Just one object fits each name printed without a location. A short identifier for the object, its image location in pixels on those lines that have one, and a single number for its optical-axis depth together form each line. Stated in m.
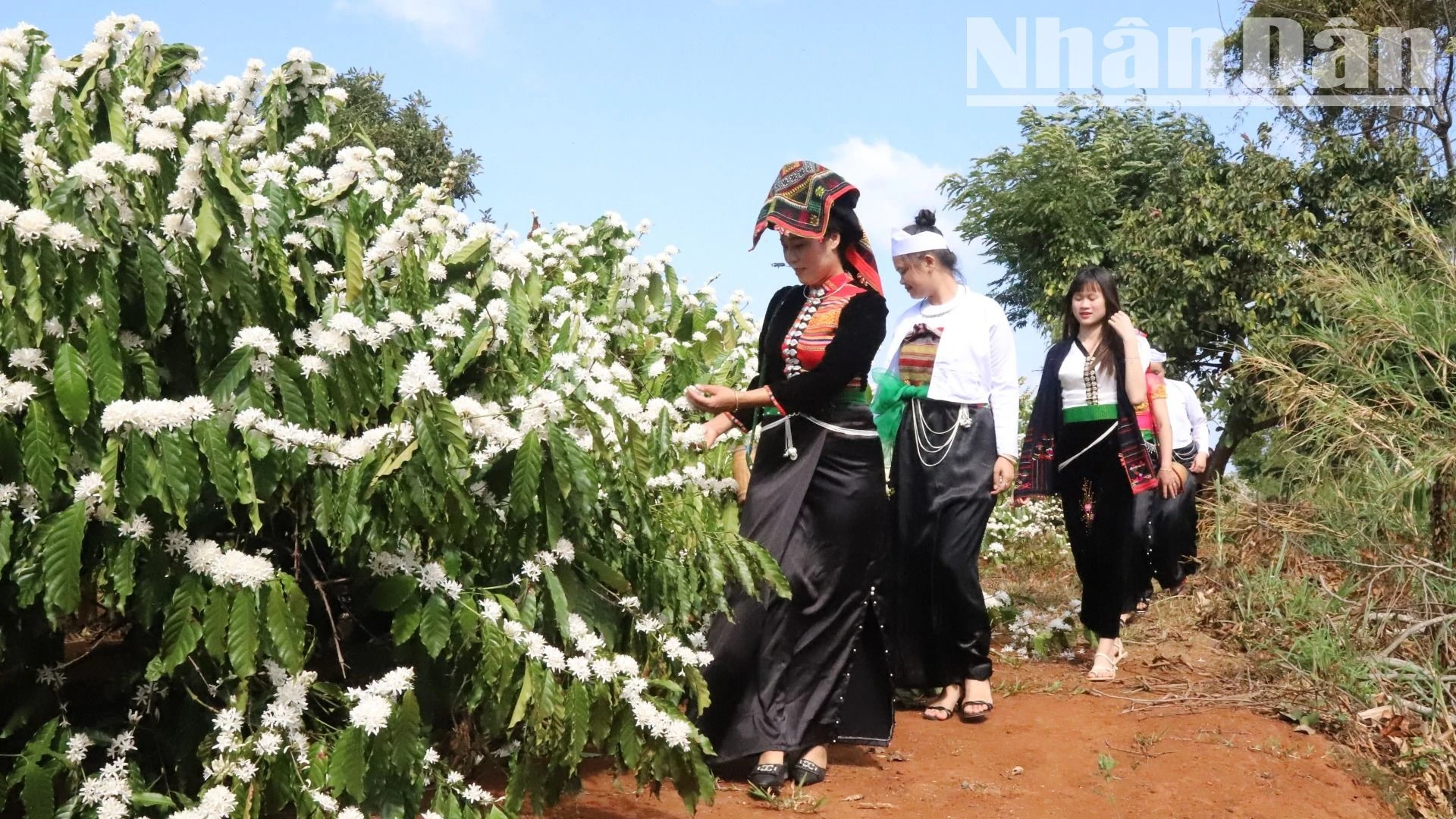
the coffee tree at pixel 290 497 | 3.09
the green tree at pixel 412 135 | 21.36
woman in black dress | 4.96
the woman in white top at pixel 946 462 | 6.10
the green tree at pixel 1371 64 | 25.80
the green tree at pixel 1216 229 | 19.91
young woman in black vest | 7.07
